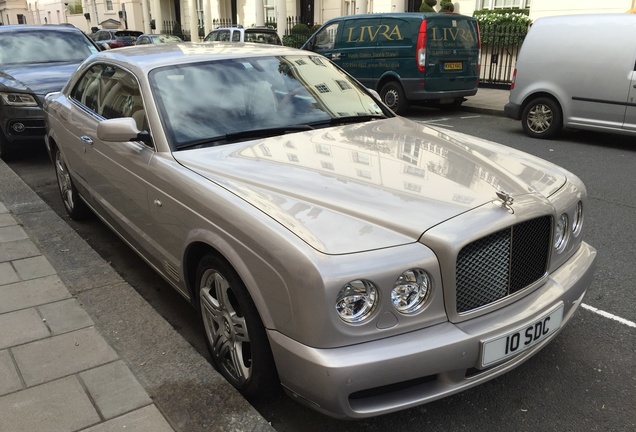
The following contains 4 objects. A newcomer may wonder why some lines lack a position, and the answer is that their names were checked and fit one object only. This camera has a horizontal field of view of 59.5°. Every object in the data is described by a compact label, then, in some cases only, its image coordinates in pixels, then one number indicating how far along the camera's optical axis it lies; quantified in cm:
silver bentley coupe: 217
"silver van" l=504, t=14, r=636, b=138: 810
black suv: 723
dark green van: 1124
